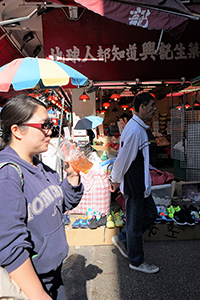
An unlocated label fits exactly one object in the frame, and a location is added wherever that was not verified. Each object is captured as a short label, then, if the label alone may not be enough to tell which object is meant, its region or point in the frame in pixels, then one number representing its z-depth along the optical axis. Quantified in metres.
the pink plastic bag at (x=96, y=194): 4.17
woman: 0.94
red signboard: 6.73
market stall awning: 3.68
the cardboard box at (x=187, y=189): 5.42
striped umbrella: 3.04
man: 2.61
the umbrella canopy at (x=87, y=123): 6.91
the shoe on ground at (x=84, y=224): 3.54
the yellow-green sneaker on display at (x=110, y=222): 3.51
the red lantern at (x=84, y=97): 7.44
